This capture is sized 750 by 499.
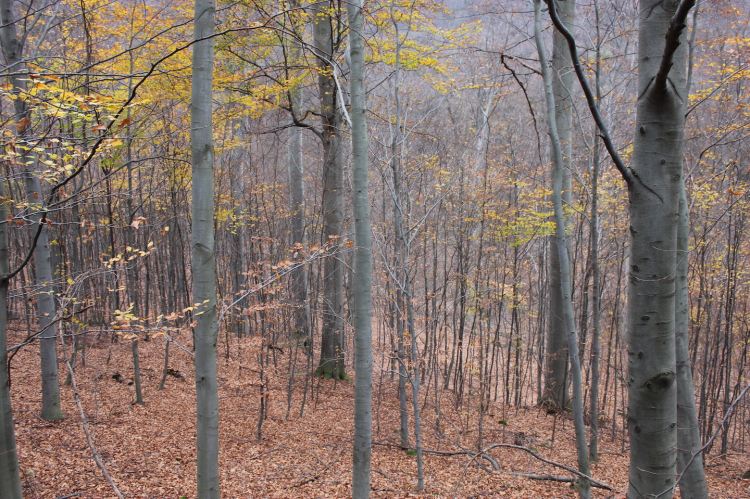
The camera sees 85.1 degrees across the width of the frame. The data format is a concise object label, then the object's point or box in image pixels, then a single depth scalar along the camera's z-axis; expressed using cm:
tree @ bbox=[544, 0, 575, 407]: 738
